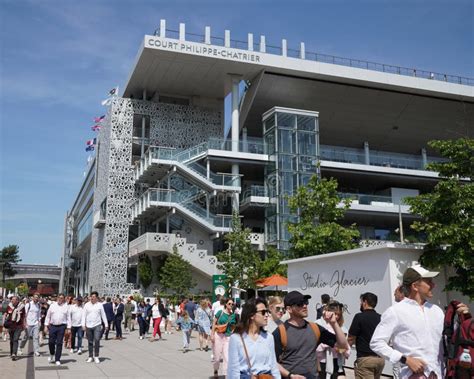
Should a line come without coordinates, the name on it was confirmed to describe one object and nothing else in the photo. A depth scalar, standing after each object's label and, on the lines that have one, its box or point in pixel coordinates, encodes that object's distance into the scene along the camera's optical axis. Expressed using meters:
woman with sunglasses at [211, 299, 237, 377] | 12.23
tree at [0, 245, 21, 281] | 99.84
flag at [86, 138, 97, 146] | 76.43
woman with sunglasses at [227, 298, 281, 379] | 5.41
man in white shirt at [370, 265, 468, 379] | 4.74
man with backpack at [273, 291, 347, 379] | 5.50
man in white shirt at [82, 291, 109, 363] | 15.93
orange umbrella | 25.60
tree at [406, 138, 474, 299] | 13.77
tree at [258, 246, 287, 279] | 31.98
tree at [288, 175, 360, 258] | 25.73
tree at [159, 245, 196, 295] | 37.09
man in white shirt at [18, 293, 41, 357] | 17.28
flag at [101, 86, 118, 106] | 50.48
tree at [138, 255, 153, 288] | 41.97
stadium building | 42.06
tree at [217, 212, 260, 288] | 32.00
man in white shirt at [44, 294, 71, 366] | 15.40
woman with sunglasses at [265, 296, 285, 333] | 7.56
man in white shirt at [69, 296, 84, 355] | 17.28
